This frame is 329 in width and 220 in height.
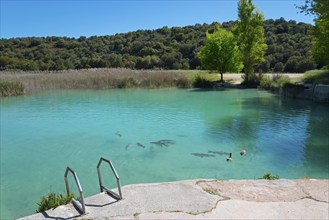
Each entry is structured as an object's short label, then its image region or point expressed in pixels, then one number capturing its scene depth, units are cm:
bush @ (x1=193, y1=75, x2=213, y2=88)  2530
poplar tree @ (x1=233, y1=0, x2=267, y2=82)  2364
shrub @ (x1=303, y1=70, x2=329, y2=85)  1773
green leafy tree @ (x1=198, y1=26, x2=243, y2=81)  2500
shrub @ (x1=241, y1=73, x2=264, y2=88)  2420
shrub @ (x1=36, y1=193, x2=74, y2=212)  361
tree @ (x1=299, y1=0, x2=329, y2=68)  1488
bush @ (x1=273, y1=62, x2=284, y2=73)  3558
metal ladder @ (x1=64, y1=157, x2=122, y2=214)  320
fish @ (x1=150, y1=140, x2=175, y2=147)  850
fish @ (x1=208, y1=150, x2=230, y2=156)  768
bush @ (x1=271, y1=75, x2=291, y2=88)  2005
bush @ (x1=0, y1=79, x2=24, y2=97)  2075
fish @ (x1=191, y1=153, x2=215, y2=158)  742
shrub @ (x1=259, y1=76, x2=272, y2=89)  2280
